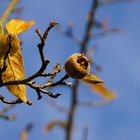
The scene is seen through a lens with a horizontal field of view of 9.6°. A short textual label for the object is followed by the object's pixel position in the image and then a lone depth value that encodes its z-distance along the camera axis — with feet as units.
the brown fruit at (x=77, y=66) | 3.26
